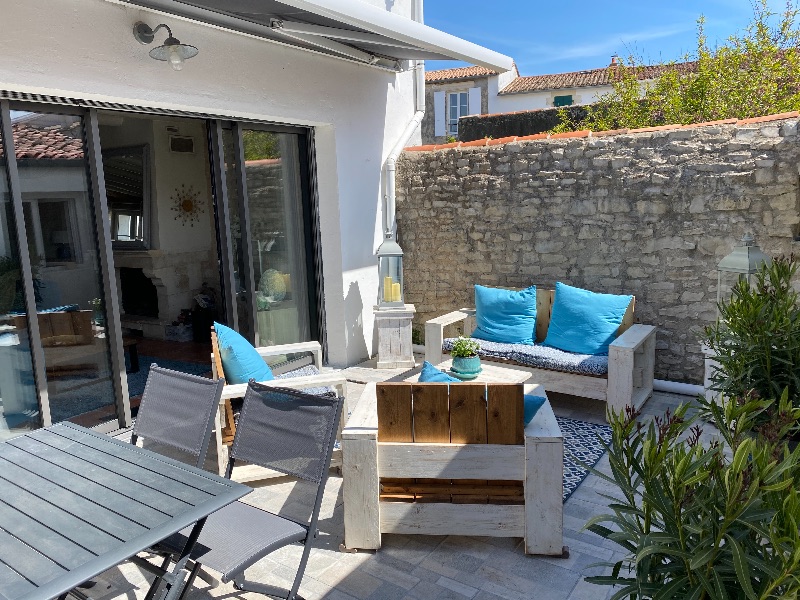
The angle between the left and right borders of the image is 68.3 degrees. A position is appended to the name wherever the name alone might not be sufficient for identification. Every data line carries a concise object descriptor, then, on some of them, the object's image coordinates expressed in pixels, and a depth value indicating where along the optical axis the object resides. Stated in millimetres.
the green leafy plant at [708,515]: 1524
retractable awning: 4314
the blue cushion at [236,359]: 4301
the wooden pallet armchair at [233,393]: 4066
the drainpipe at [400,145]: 7387
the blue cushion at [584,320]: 5648
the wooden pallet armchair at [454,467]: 3195
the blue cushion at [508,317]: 6117
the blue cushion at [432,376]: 3447
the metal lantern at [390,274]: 6898
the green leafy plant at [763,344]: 3387
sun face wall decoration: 8531
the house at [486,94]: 19859
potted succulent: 4754
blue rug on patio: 4211
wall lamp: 4332
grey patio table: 1907
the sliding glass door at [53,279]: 4176
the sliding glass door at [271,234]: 5957
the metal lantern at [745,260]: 4680
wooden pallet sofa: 5082
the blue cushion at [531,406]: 3365
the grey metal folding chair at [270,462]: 2553
